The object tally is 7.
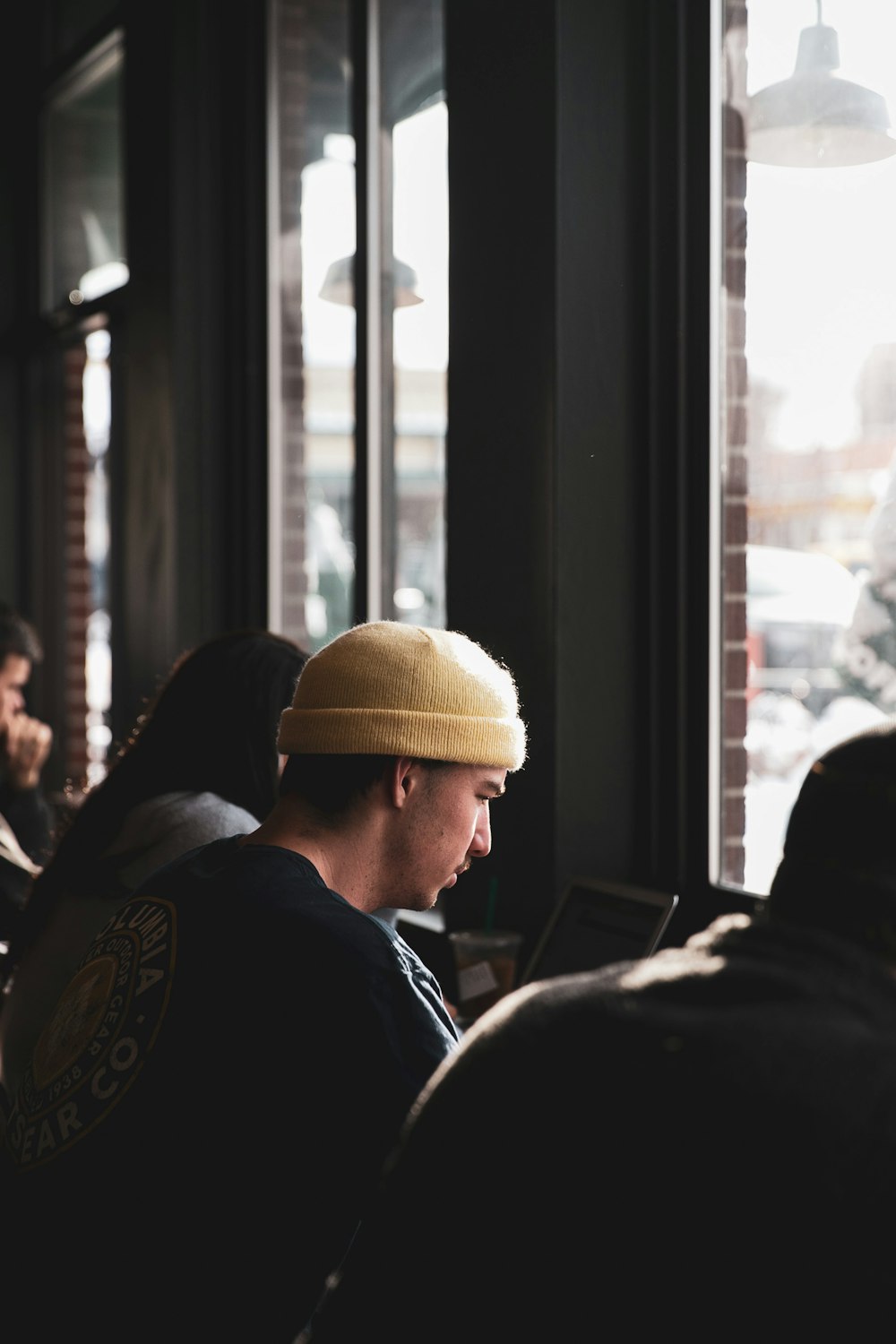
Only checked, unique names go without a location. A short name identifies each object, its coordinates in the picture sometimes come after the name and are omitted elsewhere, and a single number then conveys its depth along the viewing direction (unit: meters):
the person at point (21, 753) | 5.15
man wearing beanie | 2.21
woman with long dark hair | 2.91
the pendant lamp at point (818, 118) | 2.91
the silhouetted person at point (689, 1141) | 1.80
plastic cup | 3.17
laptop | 3.02
